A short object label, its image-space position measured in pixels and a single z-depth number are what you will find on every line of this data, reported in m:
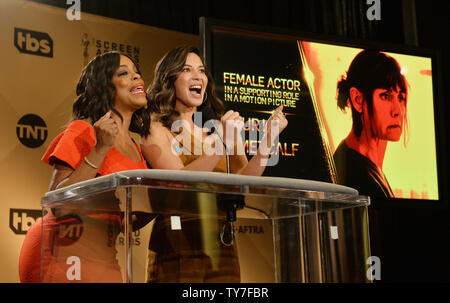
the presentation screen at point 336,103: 5.09
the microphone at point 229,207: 3.30
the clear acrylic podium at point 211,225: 3.01
